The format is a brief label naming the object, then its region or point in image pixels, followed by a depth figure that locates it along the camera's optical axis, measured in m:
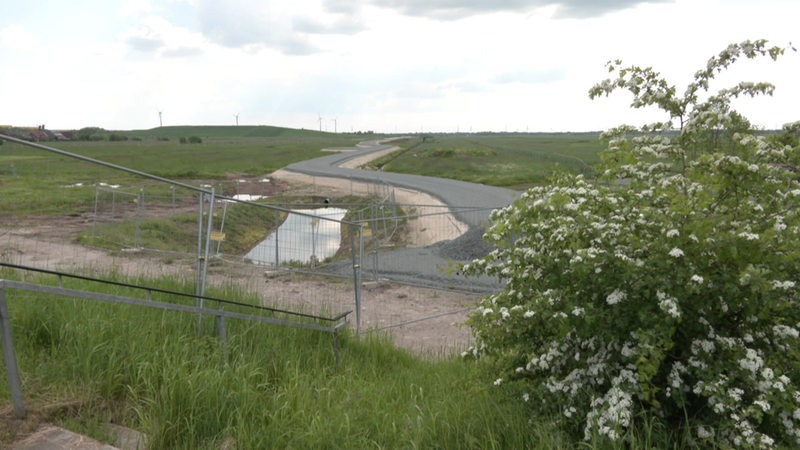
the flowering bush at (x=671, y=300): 3.88
